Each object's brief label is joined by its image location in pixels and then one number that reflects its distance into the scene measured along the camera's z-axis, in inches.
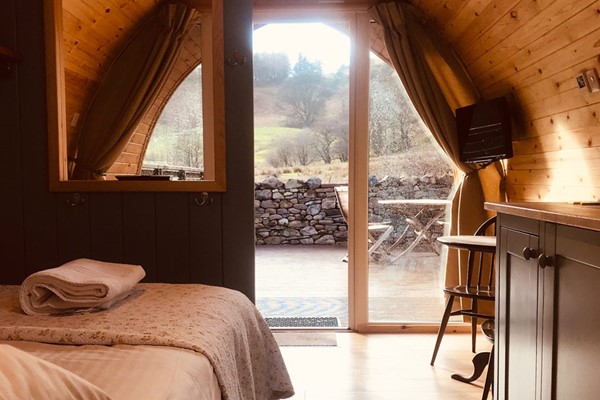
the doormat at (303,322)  144.8
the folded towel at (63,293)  56.6
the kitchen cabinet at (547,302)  47.4
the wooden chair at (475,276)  101.0
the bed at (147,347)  31.1
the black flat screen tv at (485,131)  115.6
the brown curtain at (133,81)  118.6
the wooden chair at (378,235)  141.8
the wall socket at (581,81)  85.3
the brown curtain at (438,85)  132.5
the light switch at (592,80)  81.9
